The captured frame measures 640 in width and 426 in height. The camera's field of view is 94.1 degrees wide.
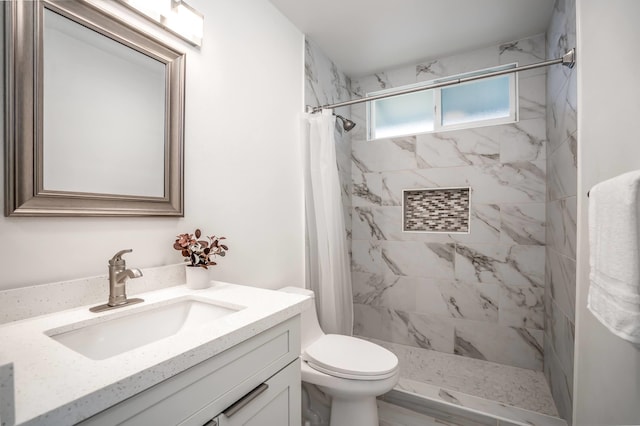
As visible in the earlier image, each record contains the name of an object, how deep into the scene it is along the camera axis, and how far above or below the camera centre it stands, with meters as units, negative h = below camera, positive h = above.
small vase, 1.24 -0.27
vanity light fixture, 1.19 +0.84
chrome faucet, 1.00 -0.23
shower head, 2.21 +0.66
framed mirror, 0.88 +0.34
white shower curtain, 2.11 -0.02
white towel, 0.78 -0.13
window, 2.41 +0.92
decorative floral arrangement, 1.26 -0.16
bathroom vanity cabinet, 0.63 -0.47
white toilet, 1.43 -0.80
